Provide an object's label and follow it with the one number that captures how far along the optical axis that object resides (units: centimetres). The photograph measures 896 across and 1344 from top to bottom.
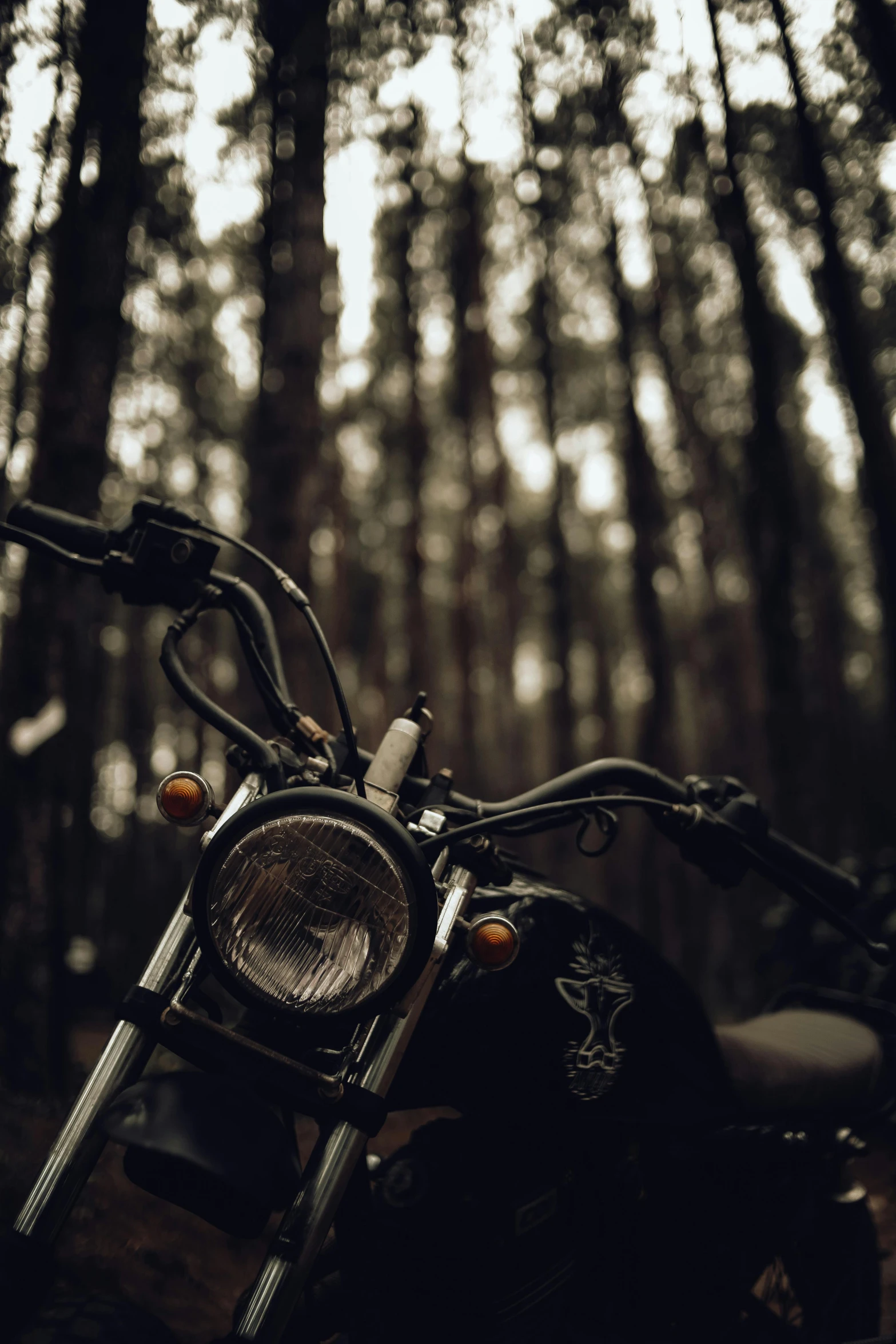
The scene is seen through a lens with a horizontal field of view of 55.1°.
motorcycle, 112
